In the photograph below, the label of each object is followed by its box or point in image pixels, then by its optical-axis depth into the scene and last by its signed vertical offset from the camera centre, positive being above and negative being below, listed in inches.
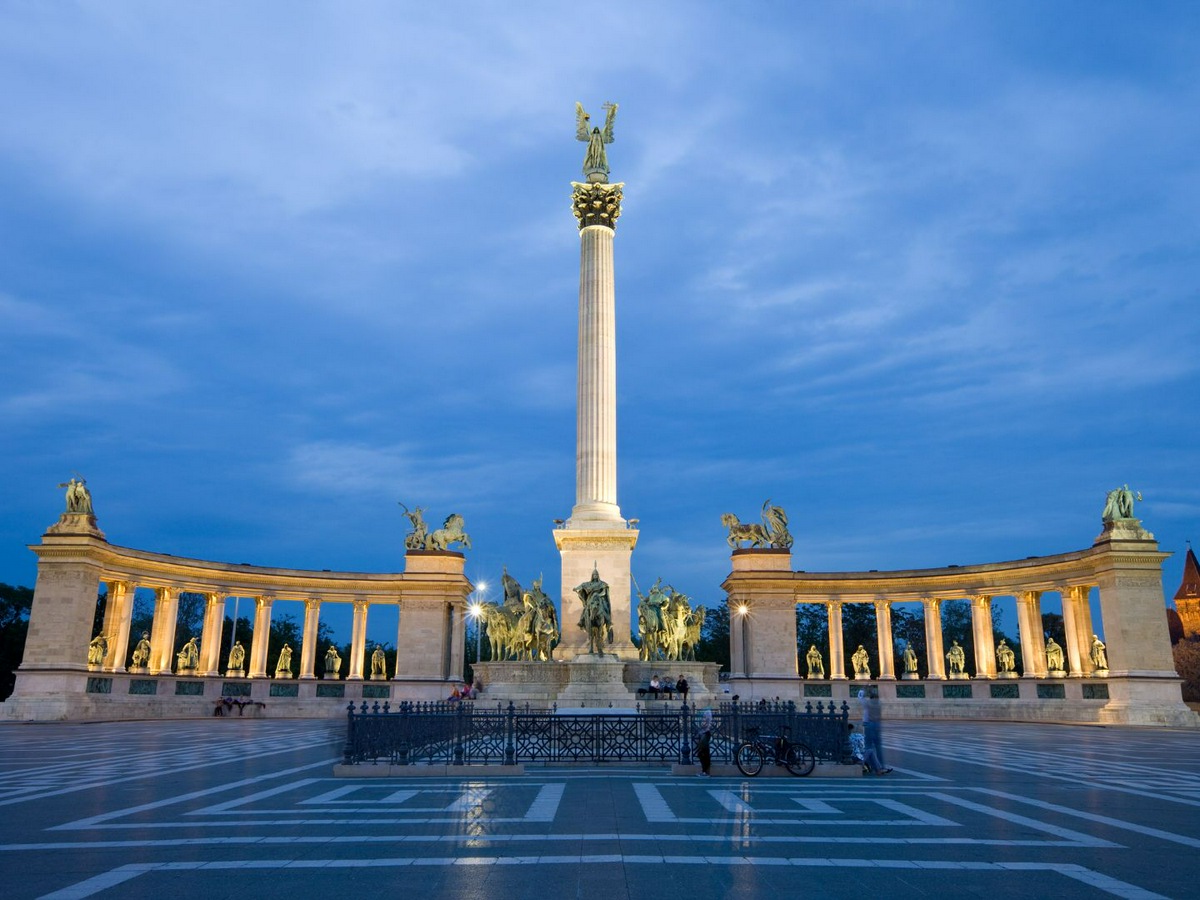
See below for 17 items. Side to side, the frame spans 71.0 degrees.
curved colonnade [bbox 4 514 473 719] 2003.0 +136.5
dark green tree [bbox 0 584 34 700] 2719.0 +115.4
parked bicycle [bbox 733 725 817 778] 738.8 -74.3
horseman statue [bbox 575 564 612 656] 1466.0 +94.0
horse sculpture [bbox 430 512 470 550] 2721.5 +412.1
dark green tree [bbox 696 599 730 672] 4175.7 +144.8
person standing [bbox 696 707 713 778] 713.0 -69.0
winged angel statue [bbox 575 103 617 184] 1914.4 +1178.6
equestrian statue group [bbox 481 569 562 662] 1617.9 +75.8
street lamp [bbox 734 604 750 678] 2566.4 +127.8
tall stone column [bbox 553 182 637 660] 1628.9 +432.9
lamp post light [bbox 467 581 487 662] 2017.8 +181.4
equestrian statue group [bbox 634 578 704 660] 1664.6 +83.5
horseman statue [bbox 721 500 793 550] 2645.2 +419.6
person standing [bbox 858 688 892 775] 756.0 -58.5
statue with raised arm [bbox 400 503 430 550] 2723.9 +416.8
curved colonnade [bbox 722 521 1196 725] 2018.9 +109.9
